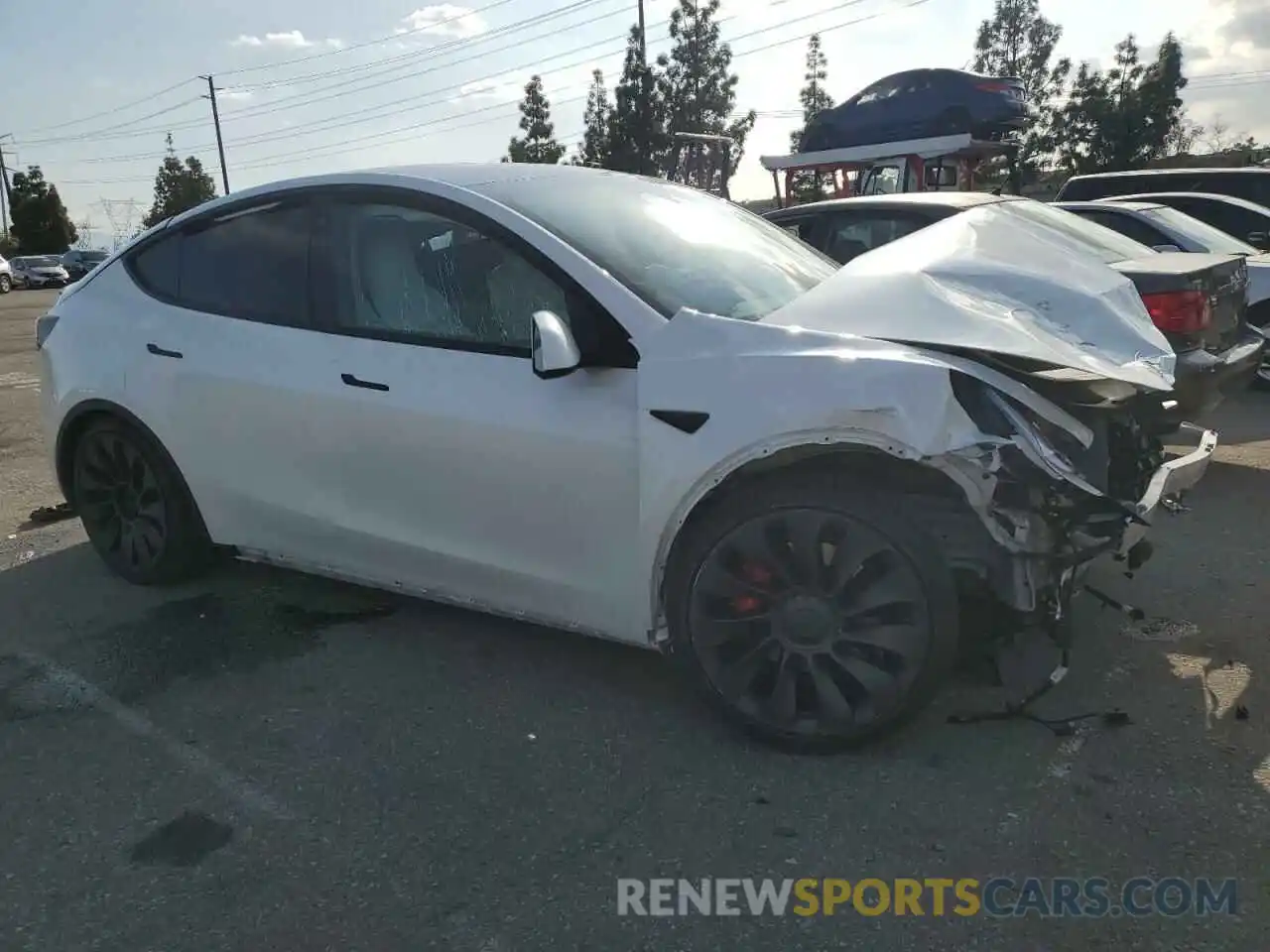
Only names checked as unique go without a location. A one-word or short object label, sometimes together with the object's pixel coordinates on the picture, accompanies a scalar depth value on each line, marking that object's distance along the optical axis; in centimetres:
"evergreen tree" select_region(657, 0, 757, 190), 5028
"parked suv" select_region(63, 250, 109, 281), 4188
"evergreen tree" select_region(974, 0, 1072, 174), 5797
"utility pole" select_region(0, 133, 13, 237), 6732
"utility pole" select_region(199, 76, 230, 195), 6003
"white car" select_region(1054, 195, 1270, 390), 785
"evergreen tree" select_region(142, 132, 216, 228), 5981
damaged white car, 285
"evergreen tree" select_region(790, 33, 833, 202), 5684
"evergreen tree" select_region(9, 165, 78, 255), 6194
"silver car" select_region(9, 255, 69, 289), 3944
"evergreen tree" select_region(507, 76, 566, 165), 4978
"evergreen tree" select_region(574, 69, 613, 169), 4534
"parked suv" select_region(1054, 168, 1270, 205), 1112
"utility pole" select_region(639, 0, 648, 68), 4184
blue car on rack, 1566
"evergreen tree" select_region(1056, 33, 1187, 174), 3469
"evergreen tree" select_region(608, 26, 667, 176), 4341
